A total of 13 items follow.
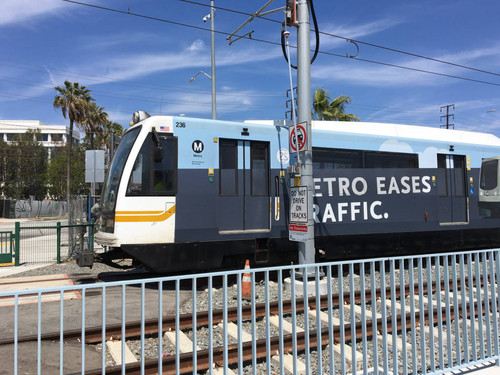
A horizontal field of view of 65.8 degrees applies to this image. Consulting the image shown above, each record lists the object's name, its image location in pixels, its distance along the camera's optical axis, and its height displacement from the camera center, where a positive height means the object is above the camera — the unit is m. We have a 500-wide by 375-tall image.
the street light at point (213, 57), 16.52 +6.16
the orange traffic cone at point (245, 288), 7.22 -1.73
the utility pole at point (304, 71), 7.64 +2.56
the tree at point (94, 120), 33.44 +7.09
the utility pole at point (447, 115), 51.49 +10.59
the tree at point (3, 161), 48.88 +4.86
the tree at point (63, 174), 46.69 +3.00
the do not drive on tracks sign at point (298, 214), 7.40 -0.36
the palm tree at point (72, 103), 32.09 +8.02
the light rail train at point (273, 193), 7.27 +0.06
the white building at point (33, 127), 91.56 +17.18
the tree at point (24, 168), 49.91 +4.05
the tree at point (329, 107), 23.58 +5.46
